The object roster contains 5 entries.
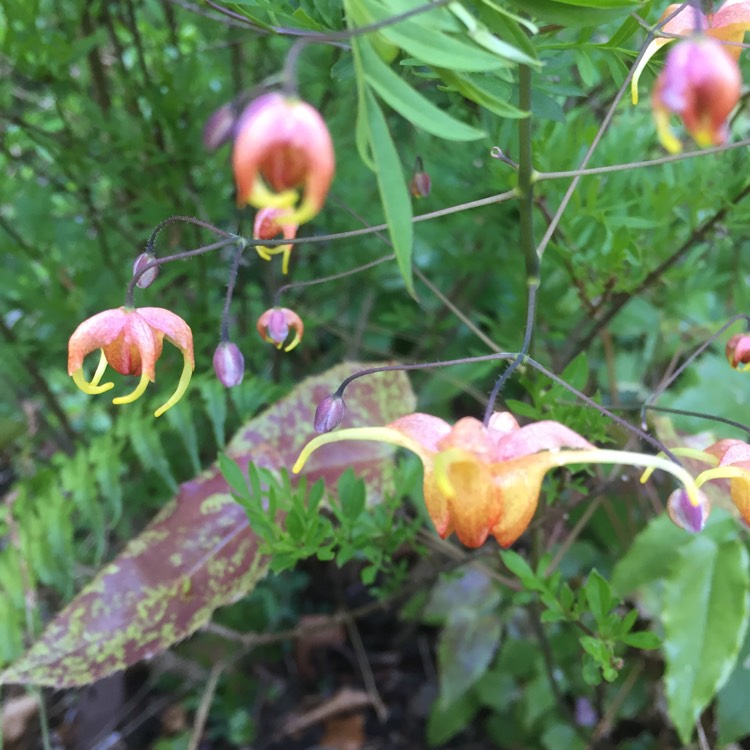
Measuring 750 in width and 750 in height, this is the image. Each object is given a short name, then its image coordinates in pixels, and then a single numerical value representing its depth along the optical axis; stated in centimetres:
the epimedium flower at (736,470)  11
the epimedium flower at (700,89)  8
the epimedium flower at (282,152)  8
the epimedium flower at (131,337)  13
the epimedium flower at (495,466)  10
